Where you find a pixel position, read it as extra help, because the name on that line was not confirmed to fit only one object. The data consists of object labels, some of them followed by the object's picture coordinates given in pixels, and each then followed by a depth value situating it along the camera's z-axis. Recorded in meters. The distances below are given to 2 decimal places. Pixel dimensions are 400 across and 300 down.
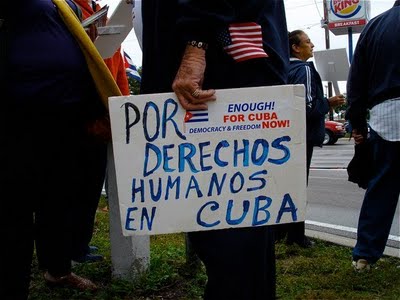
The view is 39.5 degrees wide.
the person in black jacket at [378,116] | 3.25
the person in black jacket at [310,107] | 4.02
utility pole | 34.11
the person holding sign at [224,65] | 1.62
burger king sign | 28.03
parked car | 24.58
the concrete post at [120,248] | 2.90
